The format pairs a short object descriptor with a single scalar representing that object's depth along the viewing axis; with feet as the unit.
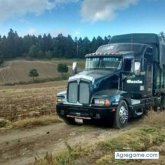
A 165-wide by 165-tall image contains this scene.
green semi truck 22.83
